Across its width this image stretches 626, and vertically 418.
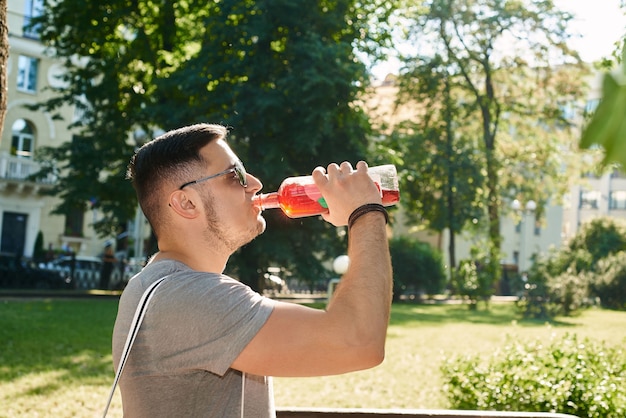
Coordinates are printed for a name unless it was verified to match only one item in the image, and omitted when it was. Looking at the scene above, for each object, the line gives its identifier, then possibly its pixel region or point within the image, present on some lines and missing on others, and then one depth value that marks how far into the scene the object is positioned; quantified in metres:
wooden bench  3.99
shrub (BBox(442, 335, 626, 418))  6.49
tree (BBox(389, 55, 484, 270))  35.44
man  1.93
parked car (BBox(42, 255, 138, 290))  30.91
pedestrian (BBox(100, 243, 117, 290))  30.92
